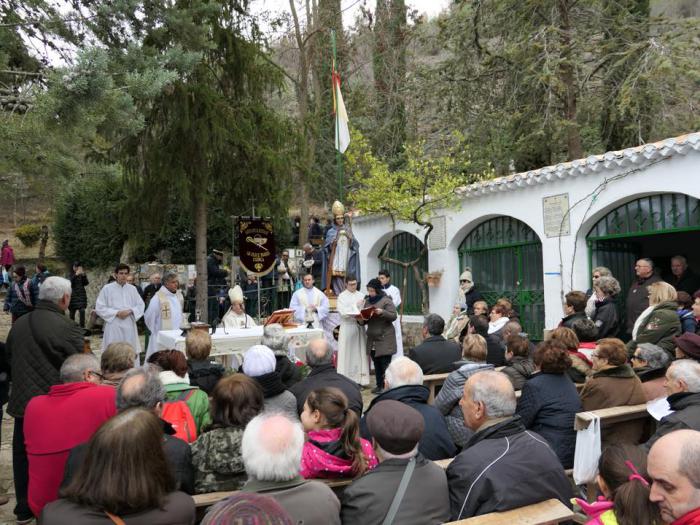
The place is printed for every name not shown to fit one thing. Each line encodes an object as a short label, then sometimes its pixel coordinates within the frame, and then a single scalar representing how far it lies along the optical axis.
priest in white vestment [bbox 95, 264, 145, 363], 7.71
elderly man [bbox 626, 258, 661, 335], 6.91
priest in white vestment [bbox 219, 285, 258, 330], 8.05
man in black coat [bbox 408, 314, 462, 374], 5.74
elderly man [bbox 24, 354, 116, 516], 3.24
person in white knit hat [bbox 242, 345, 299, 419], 3.68
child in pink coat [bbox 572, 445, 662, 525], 1.91
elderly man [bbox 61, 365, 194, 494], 2.72
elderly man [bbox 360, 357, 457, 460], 3.39
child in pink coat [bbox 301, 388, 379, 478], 2.79
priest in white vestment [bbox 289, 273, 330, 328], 8.98
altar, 7.10
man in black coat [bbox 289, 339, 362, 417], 4.06
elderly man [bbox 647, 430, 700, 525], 1.83
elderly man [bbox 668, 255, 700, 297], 7.70
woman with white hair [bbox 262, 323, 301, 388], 4.39
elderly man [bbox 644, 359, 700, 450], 3.07
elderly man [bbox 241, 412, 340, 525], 2.18
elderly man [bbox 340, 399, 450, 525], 2.37
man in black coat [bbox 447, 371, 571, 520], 2.56
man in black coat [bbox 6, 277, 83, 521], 4.19
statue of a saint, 9.60
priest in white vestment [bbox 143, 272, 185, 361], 8.33
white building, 8.11
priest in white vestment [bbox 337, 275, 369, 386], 8.57
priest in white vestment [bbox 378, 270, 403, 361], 8.80
